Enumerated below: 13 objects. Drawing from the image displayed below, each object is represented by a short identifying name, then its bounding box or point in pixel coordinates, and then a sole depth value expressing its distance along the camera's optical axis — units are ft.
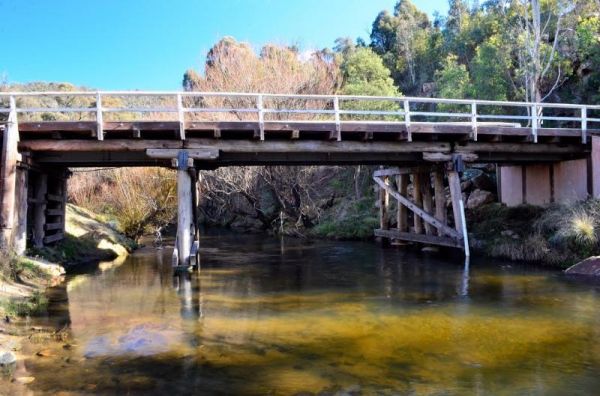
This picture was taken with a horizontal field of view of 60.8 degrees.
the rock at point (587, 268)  39.09
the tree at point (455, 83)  88.63
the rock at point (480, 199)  65.00
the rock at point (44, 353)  20.67
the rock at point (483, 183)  68.23
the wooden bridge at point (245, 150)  41.04
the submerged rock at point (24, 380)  17.51
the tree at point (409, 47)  141.49
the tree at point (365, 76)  88.22
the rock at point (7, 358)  19.22
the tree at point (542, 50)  73.56
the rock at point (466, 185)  69.67
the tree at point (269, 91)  84.99
